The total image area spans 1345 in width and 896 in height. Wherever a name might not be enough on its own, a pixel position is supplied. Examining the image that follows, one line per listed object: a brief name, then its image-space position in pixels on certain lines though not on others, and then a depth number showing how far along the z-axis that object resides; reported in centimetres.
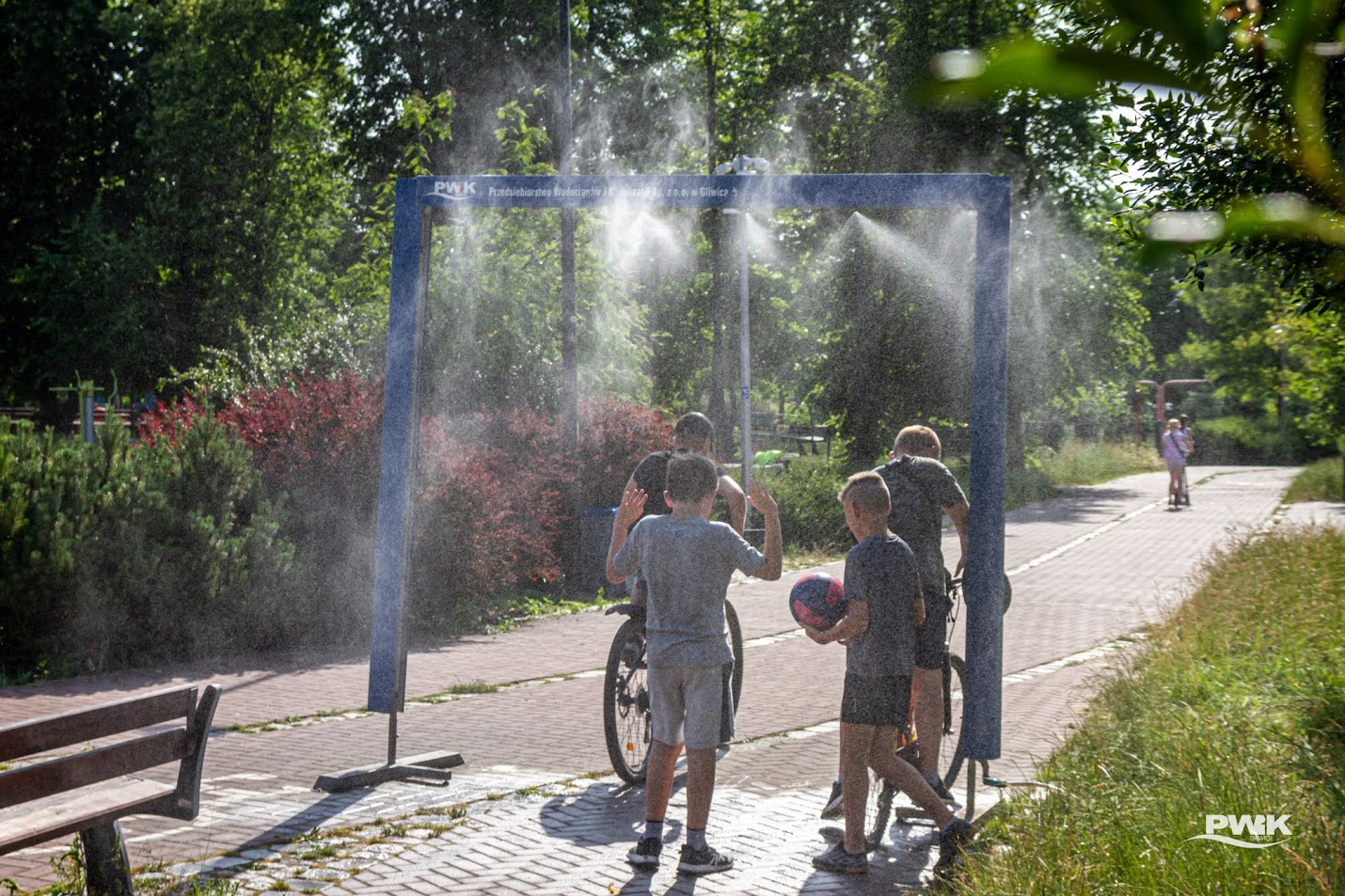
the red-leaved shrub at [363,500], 1252
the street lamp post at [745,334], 2136
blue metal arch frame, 617
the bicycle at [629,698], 685
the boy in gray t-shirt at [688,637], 544
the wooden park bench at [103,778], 403
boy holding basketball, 533
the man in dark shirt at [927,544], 613
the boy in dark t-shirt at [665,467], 670
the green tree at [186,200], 3369
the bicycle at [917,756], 592
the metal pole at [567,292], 1675
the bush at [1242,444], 4656
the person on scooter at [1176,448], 2814
